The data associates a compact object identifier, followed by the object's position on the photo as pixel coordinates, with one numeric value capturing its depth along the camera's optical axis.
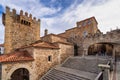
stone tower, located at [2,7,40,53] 10.04
